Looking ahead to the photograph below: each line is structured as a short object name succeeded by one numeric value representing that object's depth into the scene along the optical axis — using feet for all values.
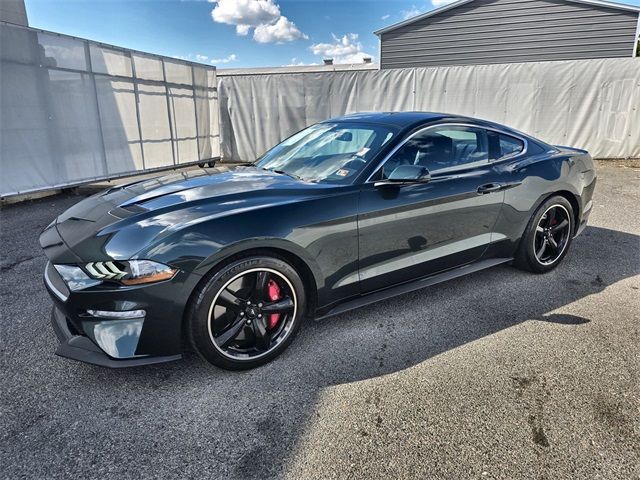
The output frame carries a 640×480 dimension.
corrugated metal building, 43.65
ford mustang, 7.50
